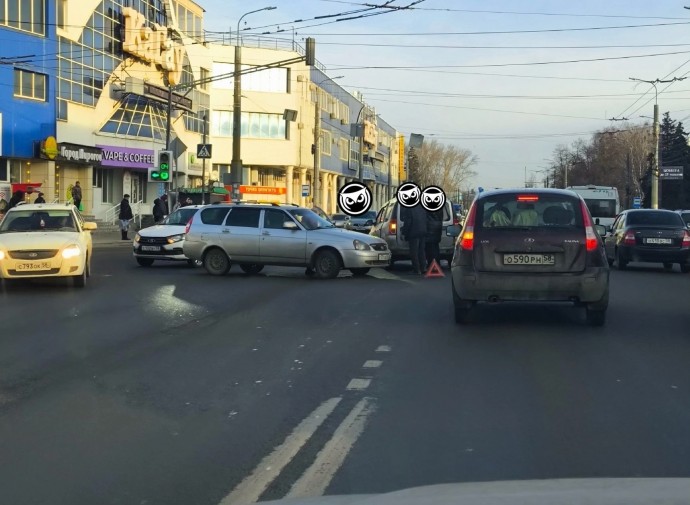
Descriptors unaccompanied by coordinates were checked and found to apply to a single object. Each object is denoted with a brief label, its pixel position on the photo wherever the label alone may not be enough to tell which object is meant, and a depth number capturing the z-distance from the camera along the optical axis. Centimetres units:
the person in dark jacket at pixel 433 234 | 2008
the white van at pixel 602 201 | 3531
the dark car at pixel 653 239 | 2170
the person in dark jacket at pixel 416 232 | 1951
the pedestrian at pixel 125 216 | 3463
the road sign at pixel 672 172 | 7634
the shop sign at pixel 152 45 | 4772
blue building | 3775
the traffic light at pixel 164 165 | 3000
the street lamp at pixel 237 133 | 3228
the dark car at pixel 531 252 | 1060
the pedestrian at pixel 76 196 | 3472
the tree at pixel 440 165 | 13700
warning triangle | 1917
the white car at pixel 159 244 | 2169
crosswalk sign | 3556
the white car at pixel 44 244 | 1541
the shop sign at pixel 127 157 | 4619
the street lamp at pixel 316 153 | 4668
